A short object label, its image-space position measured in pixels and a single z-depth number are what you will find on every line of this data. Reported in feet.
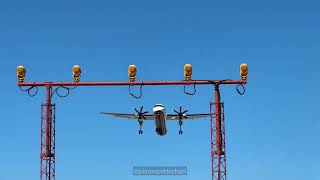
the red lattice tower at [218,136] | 191.77
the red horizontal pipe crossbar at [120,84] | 193.77
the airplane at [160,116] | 276.21
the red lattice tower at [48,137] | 195.42
